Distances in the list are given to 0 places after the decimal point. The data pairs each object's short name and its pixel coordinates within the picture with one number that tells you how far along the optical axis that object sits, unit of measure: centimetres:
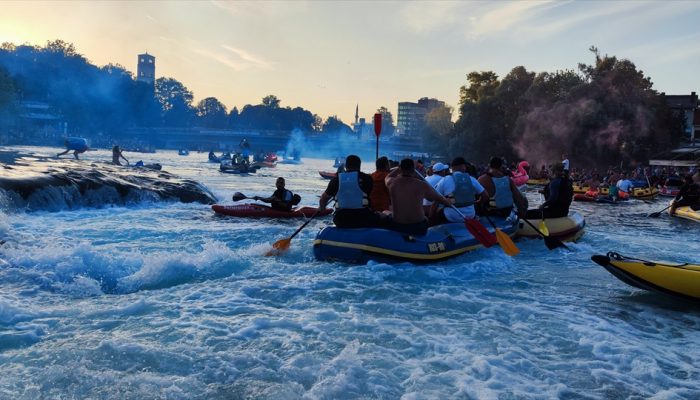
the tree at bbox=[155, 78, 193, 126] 14625
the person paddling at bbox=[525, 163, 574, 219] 1090
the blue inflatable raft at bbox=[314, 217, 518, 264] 762
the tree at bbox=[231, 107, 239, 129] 14925
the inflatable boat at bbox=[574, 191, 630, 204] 2270
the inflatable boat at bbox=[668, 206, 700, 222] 1600
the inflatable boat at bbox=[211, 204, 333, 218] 1410
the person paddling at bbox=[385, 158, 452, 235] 773
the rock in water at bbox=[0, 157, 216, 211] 1396
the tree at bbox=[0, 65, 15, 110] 6712
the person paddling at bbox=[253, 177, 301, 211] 1413
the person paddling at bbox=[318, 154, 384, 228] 777
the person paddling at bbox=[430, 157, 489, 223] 901
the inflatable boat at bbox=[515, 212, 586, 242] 1053
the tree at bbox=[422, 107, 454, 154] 7062
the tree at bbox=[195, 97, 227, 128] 15338
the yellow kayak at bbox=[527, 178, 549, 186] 3412
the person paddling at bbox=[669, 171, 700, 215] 1714
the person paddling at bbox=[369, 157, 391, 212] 959
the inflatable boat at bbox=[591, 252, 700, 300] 611
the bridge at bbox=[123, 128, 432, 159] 10238
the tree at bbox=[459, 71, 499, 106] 5665
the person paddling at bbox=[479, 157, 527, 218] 997
